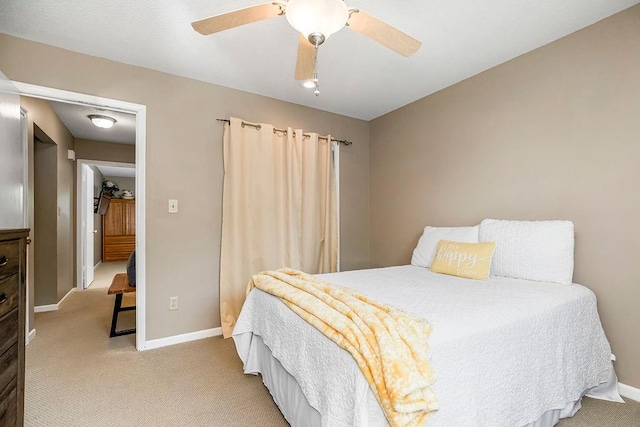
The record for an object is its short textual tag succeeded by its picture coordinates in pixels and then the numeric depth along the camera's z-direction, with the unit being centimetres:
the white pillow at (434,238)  252
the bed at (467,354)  117
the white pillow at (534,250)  198
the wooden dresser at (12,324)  119
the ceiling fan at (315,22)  129
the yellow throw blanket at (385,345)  99
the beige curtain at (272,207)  299
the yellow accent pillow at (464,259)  219
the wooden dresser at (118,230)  791
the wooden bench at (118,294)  285
